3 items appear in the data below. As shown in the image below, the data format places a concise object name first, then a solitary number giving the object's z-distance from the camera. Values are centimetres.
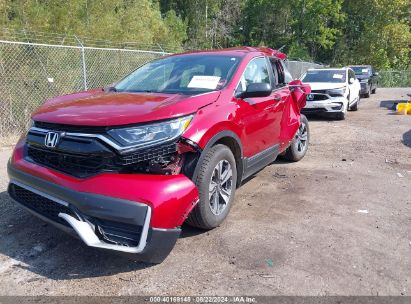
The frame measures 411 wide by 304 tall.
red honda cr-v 292
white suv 1134
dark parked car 1962
